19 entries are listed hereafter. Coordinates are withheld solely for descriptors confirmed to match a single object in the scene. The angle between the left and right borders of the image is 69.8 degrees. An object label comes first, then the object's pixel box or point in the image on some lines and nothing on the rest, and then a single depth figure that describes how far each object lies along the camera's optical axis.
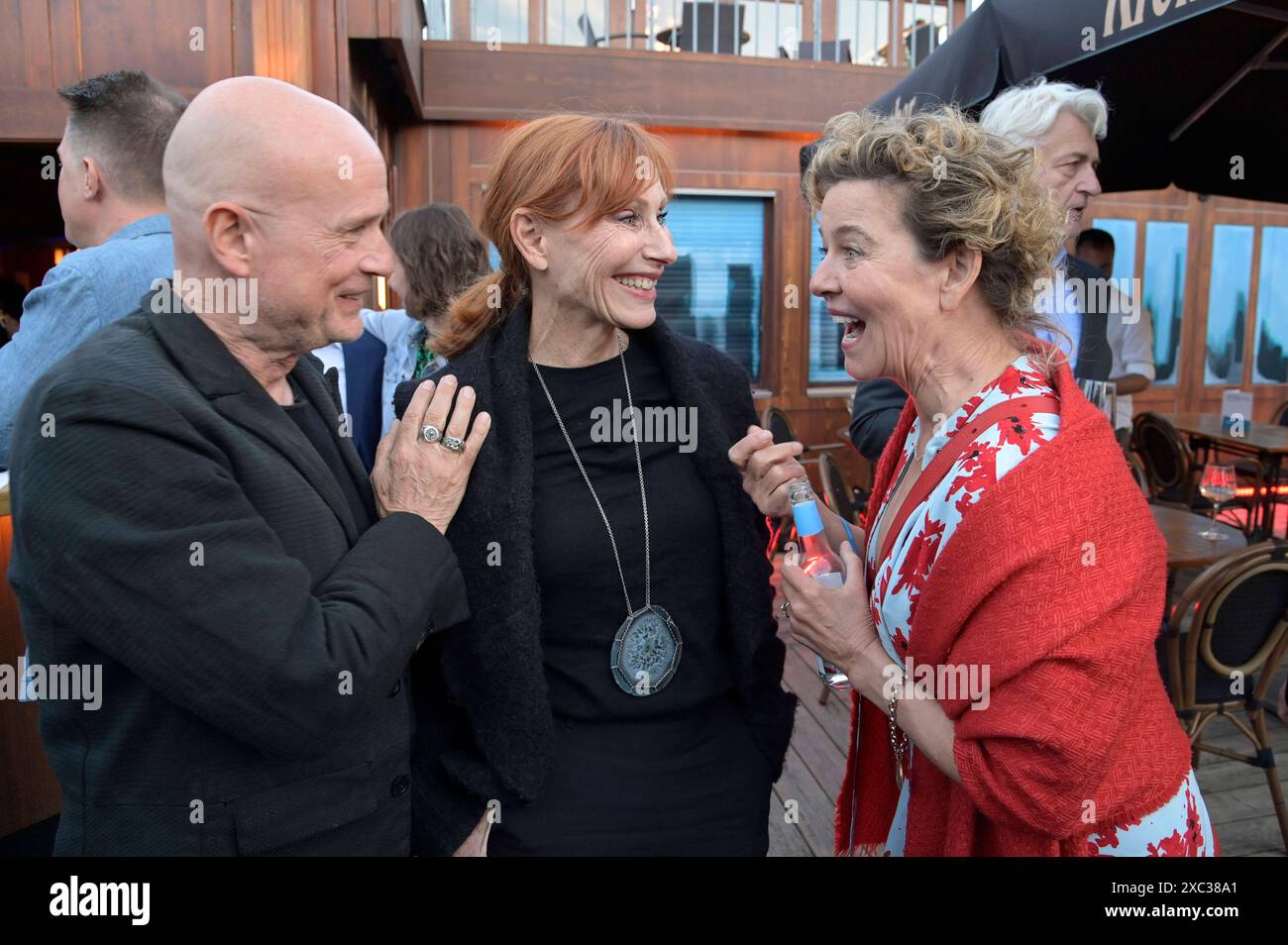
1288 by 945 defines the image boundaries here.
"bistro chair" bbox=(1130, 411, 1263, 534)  6.04
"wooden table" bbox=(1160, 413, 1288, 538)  6.02
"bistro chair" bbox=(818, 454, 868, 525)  4.35
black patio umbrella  2.91
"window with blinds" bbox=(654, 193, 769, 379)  7.65
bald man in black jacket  1.03
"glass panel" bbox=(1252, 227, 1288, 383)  9.09
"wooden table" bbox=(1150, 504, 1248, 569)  3.47
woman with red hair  1.58
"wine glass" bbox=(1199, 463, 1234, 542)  4.12
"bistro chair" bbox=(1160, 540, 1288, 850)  2.92
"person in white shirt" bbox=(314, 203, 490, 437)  3.45
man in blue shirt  2.12
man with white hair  2.32
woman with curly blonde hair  1.24
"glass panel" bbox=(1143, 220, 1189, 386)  8.86
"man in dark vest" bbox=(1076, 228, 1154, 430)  5.77
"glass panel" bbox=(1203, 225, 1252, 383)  9.00
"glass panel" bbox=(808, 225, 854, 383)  8.05
